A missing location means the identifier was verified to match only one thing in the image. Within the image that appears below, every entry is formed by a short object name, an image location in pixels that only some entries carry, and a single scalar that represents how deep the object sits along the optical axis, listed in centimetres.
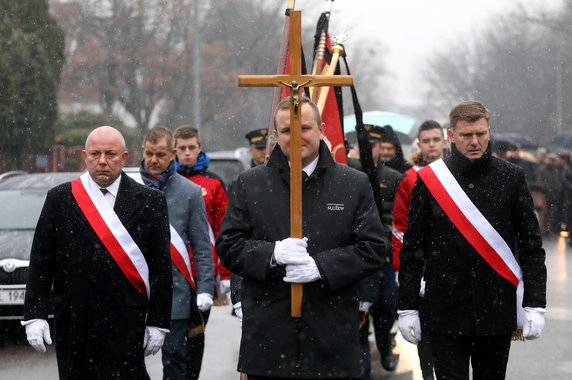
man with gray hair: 1002
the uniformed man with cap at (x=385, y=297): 1269
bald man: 782
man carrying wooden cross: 693
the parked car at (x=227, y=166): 2618
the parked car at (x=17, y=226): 1431
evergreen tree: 3455
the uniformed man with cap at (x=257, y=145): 1380
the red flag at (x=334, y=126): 1217
